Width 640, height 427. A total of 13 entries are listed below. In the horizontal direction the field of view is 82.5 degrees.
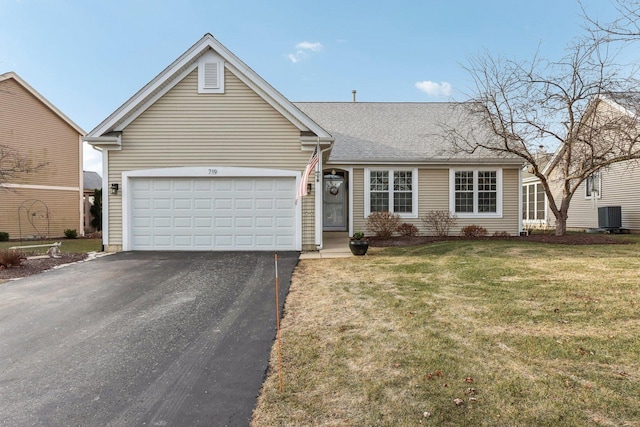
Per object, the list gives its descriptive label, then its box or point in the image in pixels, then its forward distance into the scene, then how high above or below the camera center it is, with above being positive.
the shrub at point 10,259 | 8.85 -1.09
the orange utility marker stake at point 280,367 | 3.28 -1.42
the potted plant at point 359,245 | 10.22 -0.89
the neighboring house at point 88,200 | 22.28 +0.86
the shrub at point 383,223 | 14.35 -0.40
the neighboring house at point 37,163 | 18.09 +2.68
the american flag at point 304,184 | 8.13 +0.66
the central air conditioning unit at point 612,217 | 17.39 -0.23
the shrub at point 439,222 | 14.92 -0.37
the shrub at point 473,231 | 14.80 -0.74
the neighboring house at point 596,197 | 17.09 +0.82
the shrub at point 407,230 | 14.77 -0.69
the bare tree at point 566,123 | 12.57 +3.29
